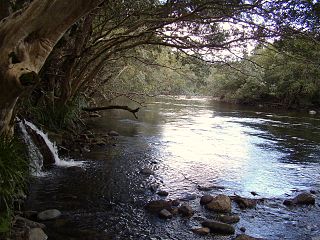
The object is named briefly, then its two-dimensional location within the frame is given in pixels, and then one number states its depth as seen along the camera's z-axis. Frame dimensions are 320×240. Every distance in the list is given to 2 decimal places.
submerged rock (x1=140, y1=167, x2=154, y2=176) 9.52
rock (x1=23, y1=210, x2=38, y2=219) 6.11
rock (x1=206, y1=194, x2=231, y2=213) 6.97
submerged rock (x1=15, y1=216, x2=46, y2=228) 5.50
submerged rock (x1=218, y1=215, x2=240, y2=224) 6.46
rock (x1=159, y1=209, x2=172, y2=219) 6.56
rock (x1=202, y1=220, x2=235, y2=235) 6.00
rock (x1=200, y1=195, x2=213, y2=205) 7.31
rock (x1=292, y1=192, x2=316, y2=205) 7.59
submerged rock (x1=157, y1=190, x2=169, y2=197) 7.79
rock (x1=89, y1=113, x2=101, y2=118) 19.01
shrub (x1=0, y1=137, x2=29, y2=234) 4.86
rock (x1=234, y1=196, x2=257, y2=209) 7.28
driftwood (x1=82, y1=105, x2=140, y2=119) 11.83
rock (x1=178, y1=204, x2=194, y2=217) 6.69
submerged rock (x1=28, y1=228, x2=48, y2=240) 5.19
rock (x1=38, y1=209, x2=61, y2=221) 6.13
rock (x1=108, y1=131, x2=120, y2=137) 15.36
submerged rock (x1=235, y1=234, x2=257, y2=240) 5.66
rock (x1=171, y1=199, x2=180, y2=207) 7.15
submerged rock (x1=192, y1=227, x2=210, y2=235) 5.95
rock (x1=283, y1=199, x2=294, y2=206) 7.51
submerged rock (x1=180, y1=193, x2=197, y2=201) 7.59
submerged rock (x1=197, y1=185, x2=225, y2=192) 8.35
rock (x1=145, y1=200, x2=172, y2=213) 6.88
